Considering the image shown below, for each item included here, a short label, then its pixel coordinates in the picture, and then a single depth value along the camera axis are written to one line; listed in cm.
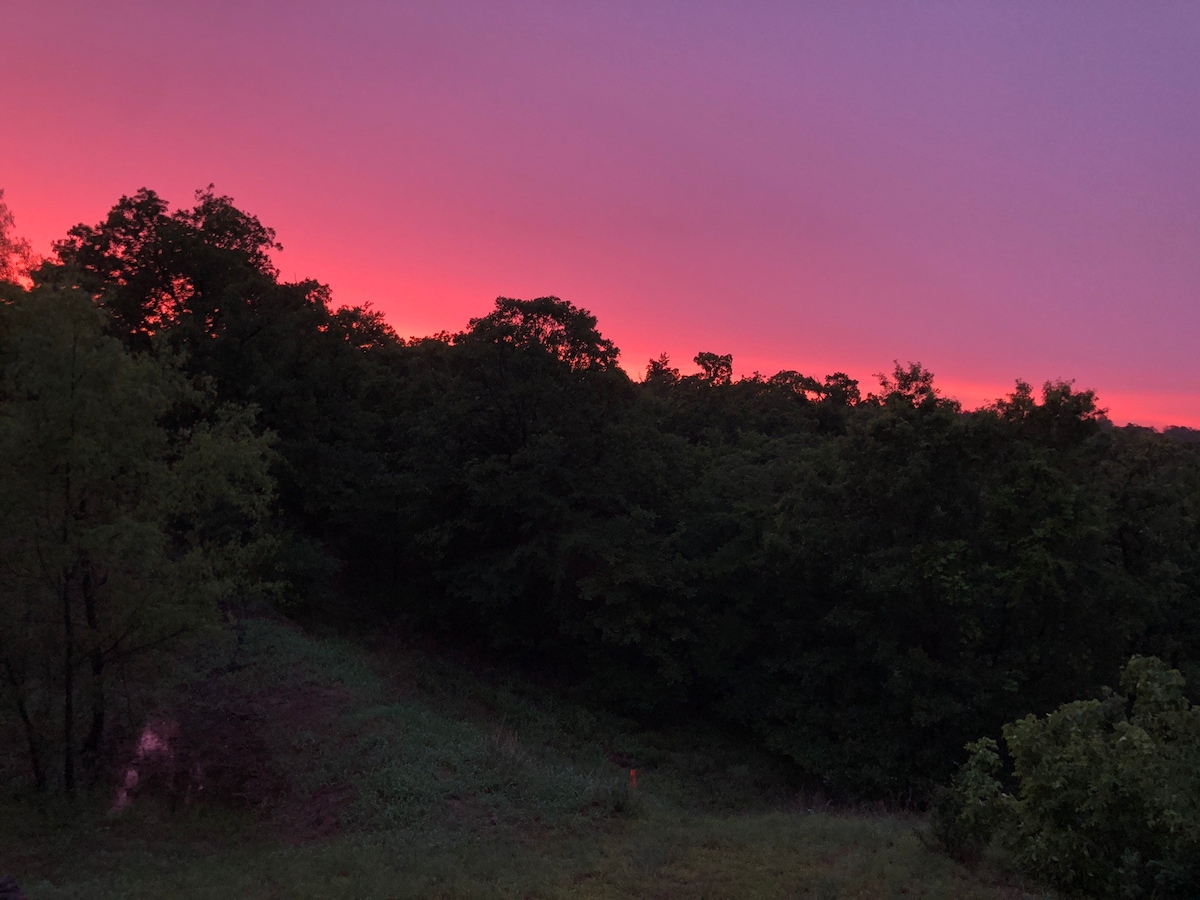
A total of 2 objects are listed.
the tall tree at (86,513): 1238
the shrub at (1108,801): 938
